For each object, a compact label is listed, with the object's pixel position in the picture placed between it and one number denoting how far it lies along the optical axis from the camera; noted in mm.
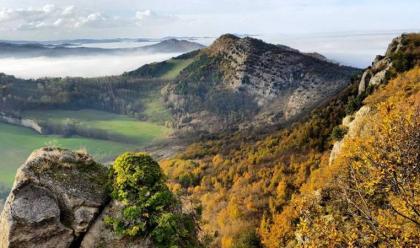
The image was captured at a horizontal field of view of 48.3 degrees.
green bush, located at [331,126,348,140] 78156
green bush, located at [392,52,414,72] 95875
